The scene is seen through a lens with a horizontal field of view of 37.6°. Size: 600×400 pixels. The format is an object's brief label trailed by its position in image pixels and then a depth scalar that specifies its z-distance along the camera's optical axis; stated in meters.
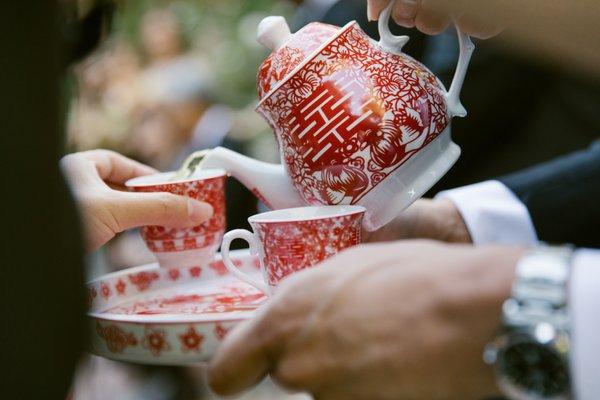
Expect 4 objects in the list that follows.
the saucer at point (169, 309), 0.71
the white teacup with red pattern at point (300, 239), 0.76
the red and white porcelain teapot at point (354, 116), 0.81
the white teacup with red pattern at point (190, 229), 0.92
